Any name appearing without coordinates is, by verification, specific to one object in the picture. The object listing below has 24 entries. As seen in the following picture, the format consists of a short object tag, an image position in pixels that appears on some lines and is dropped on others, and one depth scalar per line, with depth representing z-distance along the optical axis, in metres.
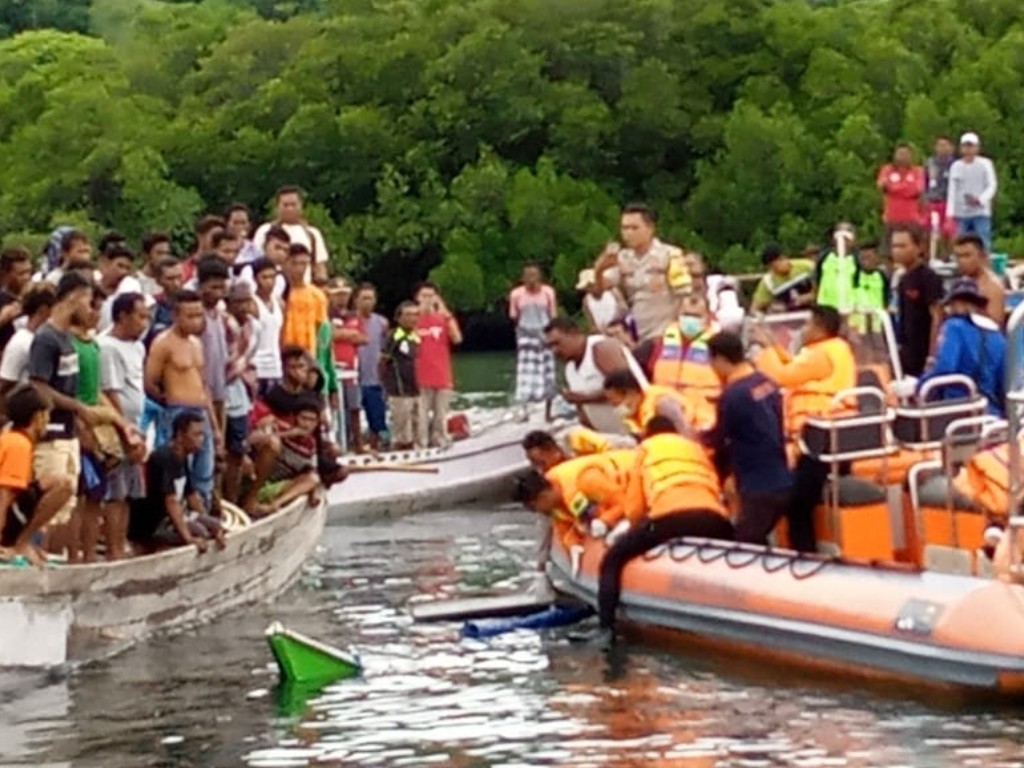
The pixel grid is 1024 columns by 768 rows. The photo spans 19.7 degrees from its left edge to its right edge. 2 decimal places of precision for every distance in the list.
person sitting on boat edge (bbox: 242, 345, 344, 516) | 21.83
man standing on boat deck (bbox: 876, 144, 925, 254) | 30.55
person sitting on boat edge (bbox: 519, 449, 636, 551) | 18.47
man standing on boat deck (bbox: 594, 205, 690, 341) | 22.98
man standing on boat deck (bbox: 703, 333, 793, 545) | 17.77
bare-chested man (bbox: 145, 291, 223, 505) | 19.14
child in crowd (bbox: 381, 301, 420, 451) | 29.48
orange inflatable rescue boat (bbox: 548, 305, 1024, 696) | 15.55
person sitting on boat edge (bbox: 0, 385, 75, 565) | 16.73
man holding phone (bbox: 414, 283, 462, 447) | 29.61
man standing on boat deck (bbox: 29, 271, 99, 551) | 17.08
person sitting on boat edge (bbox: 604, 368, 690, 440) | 18.45
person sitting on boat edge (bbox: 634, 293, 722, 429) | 20.17
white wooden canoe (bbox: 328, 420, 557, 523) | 27.28
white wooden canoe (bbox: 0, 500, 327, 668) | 16.70
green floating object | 17.27
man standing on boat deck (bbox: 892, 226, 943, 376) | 22.83
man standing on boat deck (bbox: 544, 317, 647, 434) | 20.95
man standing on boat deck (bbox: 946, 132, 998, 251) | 28.52
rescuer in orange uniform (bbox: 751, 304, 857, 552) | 18.70
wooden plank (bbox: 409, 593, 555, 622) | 19.66
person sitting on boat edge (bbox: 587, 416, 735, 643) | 18.16
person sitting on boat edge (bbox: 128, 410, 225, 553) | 18.72
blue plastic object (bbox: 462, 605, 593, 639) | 19.20
